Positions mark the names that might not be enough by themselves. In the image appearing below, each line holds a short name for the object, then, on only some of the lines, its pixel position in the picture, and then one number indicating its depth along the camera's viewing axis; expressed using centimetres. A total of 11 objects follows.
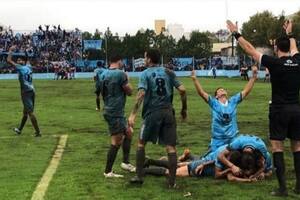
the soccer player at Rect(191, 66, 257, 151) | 1002
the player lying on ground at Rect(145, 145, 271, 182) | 939
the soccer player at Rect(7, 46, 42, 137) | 1564
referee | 827
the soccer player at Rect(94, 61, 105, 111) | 2238
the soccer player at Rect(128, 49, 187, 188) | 908
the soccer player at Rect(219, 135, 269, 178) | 930
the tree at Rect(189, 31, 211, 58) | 8700
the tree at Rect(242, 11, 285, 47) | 7369
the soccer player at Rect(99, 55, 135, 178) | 994
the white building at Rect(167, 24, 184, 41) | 16218
